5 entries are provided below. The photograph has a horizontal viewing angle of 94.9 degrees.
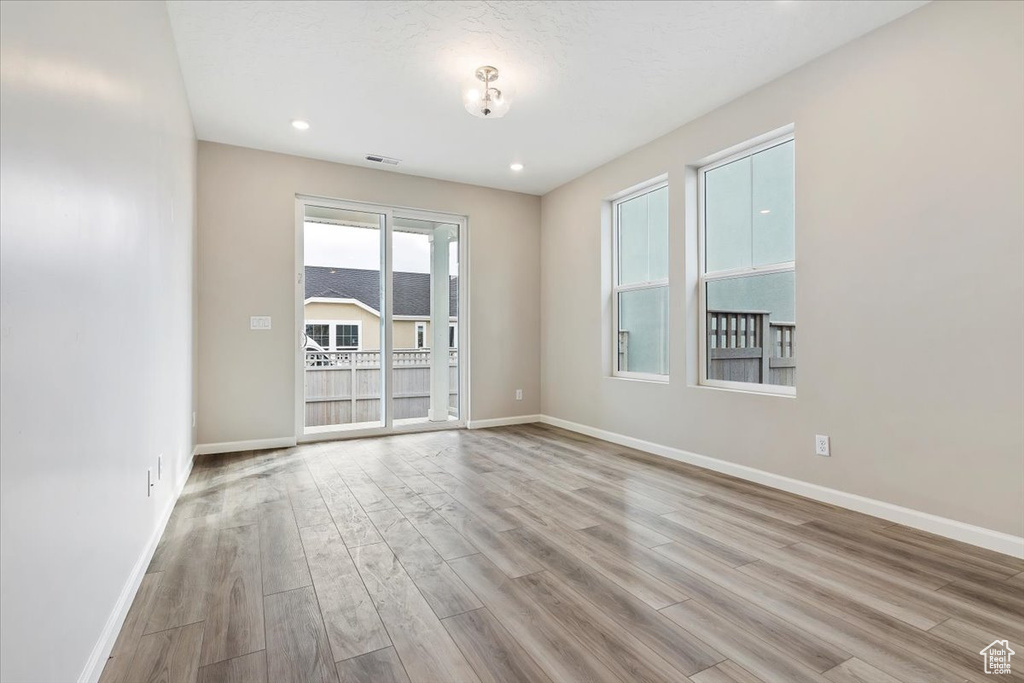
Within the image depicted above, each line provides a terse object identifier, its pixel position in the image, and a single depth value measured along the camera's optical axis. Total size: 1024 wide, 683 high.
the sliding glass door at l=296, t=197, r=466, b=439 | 4.70
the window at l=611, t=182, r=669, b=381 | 4.22
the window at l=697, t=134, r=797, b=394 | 3.23
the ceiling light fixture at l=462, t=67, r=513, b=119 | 3.01
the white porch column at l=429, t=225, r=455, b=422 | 5.40
